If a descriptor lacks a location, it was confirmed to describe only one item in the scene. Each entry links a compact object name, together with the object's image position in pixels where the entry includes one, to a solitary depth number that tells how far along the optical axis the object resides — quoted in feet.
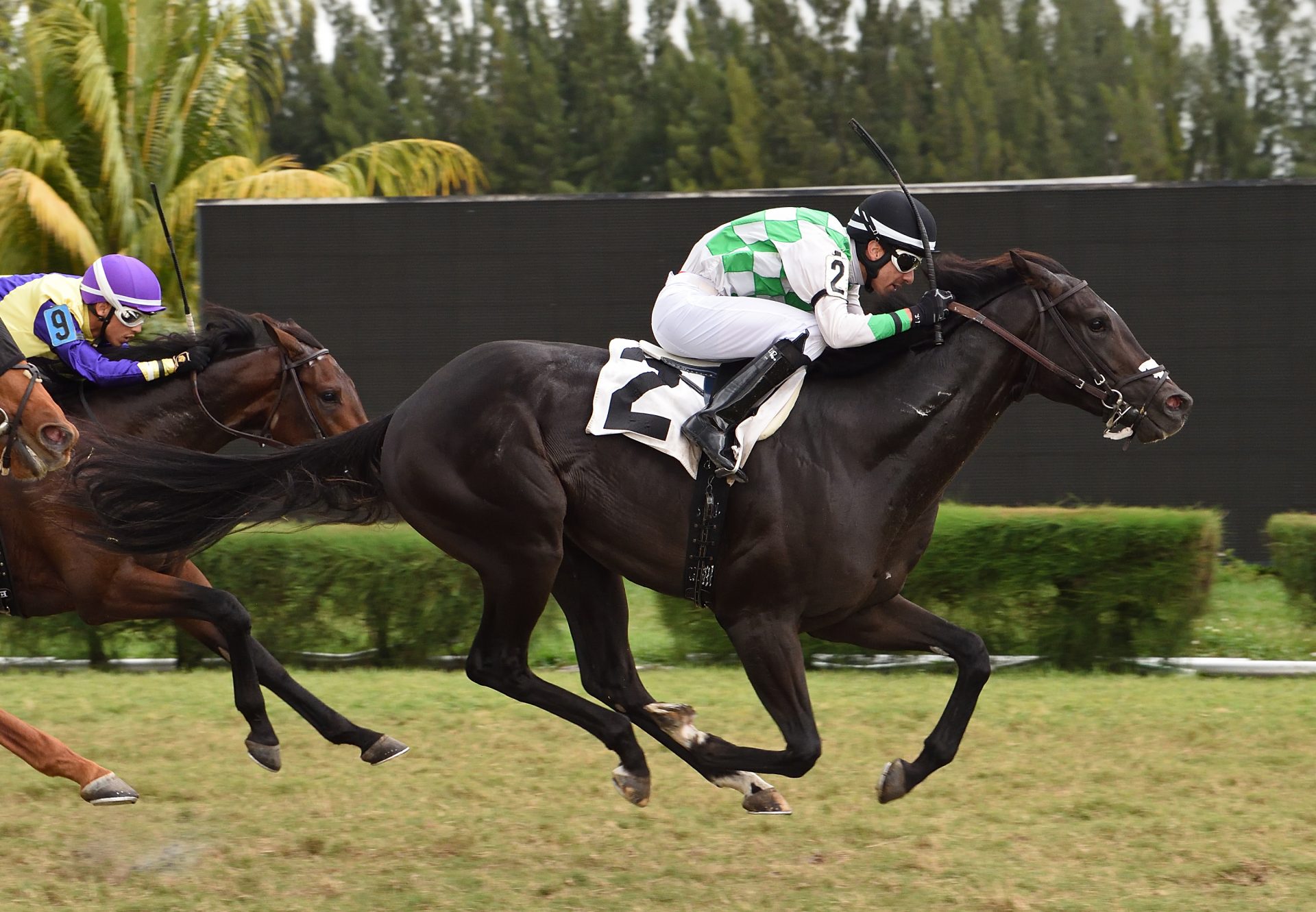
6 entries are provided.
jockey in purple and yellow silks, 36.47
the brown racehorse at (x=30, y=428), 29.58
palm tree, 91.30
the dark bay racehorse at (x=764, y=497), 29.04
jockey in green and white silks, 29.19
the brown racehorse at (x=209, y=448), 34.50
